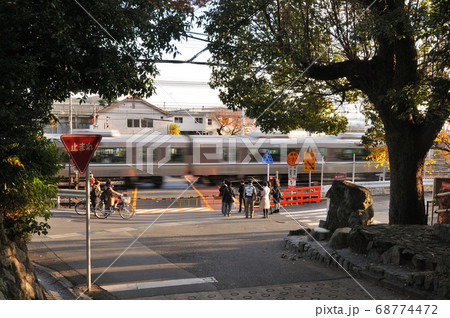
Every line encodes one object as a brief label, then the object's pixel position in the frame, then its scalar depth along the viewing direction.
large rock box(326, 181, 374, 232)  11.06
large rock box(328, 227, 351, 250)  9.73
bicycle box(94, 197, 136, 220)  15.33
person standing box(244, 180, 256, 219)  15.12
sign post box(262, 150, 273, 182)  18.16
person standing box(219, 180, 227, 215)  16.06
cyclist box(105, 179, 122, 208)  15.17
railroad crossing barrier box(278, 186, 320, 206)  19.06
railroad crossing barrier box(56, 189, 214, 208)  17.25
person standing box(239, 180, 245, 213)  16.70
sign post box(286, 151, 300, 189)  17.59
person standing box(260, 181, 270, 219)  15.23
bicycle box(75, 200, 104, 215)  15.93
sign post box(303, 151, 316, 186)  18.32
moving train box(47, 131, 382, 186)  24.25
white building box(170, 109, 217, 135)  40.72
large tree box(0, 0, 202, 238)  5.32
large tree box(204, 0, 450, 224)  9.89
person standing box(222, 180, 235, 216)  15.77
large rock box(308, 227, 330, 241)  10.92
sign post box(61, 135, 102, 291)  6.93
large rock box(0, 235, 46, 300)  4.94
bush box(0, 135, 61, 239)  5.95
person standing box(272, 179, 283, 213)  17.11
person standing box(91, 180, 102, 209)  15.50
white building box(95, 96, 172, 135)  36.72
